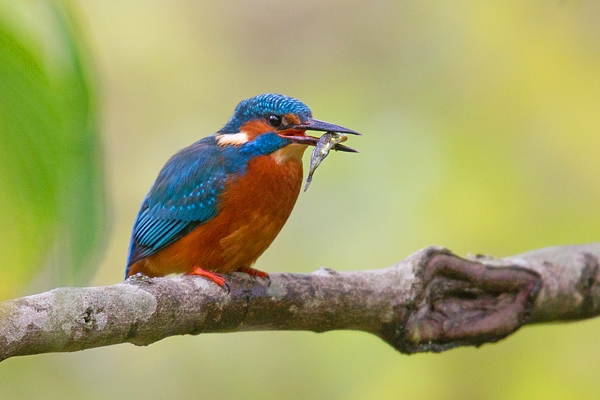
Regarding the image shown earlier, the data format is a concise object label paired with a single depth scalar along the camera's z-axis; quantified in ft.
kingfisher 19.97
